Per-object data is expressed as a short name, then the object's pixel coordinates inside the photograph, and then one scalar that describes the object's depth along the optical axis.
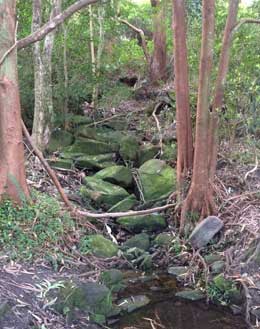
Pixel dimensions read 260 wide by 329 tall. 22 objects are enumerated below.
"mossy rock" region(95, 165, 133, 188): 9.84
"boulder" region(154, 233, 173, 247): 8.35
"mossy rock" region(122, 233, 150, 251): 8.20
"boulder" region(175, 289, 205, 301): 6.93
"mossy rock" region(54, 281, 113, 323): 5.74
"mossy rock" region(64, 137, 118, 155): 10.98
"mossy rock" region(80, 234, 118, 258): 7.52
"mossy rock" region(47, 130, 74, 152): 10.89
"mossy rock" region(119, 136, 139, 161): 11.00
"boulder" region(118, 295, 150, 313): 6.41
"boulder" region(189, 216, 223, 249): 8.10
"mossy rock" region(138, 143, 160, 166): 10.96
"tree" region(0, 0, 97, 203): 6.96
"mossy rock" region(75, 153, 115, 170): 10.48
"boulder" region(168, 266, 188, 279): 7.59
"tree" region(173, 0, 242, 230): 8.24
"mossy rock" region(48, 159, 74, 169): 10.20
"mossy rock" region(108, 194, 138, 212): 9.02
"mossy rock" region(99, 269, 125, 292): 6.80
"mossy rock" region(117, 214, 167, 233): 8.82
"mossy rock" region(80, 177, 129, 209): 9.26
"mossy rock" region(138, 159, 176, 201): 9.59
